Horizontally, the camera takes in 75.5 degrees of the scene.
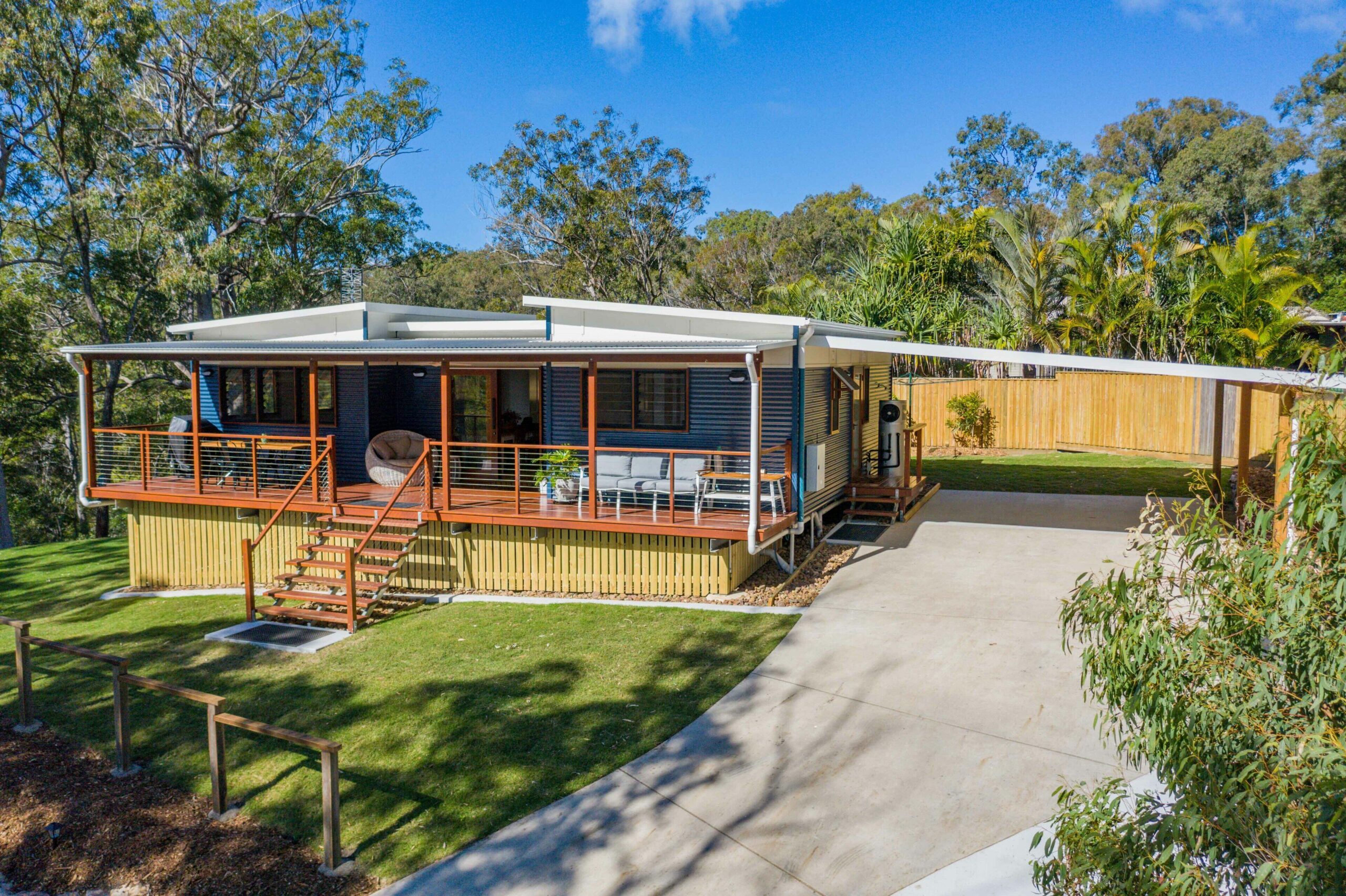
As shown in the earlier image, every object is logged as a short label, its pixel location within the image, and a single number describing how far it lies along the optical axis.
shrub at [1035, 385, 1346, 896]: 2.57
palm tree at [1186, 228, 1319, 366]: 20.20
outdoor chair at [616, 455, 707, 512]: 11.82
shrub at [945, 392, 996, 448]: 24.20
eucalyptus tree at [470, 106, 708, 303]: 36.38
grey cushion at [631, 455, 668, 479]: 12.27
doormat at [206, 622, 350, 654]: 10.21
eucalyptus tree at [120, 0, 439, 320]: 25.06
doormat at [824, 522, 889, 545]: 13.16
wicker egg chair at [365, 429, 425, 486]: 13.66
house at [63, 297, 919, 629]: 11.29
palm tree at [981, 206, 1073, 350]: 25.41
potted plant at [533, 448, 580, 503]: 12.15
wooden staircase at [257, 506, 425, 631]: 10.98
